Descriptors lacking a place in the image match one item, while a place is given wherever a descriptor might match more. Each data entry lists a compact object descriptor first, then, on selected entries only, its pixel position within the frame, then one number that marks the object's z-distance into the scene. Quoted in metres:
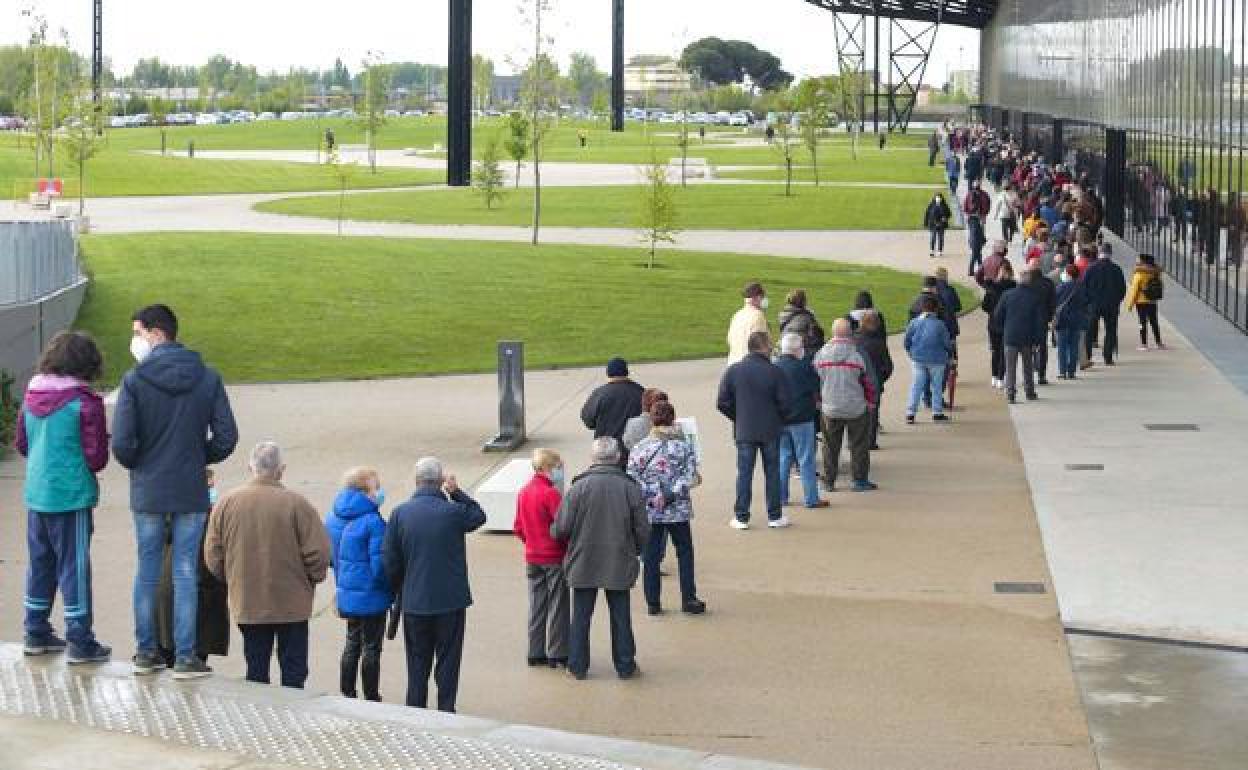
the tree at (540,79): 50.59
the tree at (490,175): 63.88
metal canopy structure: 137.88
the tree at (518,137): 64.06
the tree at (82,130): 61.09
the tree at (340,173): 55.72
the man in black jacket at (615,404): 16.33
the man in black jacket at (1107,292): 28.39
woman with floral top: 14.16
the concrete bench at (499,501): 17.17
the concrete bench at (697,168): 84.44
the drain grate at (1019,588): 15.20
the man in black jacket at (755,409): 17.25
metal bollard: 21.50
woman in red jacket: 12.95
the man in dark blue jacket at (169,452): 10.60
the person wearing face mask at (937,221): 46.38
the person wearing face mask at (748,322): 20.33
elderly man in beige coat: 10.98
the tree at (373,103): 92.56
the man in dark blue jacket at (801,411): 18.25
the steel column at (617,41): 109.38
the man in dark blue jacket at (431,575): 11.50
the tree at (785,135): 70.62
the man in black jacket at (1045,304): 25.05
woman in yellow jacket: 29.69
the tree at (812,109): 82.31
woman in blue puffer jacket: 11.60
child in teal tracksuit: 10.64
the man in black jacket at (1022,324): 24.98
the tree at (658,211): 42.97
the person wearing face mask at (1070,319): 27.12
